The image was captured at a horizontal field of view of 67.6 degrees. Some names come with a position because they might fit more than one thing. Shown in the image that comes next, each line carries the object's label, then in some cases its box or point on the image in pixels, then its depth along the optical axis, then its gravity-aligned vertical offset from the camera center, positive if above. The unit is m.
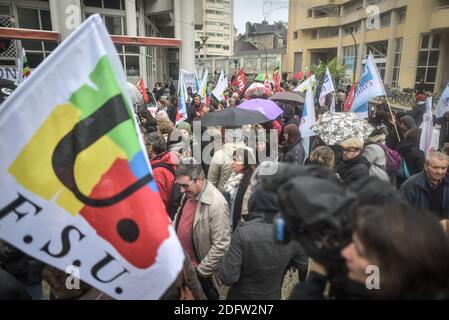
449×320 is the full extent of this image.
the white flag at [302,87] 9.18 -0.29
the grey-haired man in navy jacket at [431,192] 3.17 -1.07
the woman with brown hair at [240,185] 3.25 -1.07
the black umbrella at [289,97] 8.05 -0.49
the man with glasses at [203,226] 2.66 -1.18
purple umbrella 5.85 -0.54
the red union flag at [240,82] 11.65 -0.20
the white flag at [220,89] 9.95 -0.38
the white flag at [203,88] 9.49 -0.35
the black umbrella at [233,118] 5.06 -0.63
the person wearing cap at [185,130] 4.98 -0.83
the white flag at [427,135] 4.48 -0.76
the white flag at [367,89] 5.60 -0.20
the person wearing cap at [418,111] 8.02 -0.82
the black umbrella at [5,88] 5.55 -0.21
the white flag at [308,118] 5.57 -0.68
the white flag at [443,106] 6.36 -0.54
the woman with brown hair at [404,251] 1.05 -0.54
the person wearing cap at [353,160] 3.36 -0.84
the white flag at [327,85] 8.30 -0.21
